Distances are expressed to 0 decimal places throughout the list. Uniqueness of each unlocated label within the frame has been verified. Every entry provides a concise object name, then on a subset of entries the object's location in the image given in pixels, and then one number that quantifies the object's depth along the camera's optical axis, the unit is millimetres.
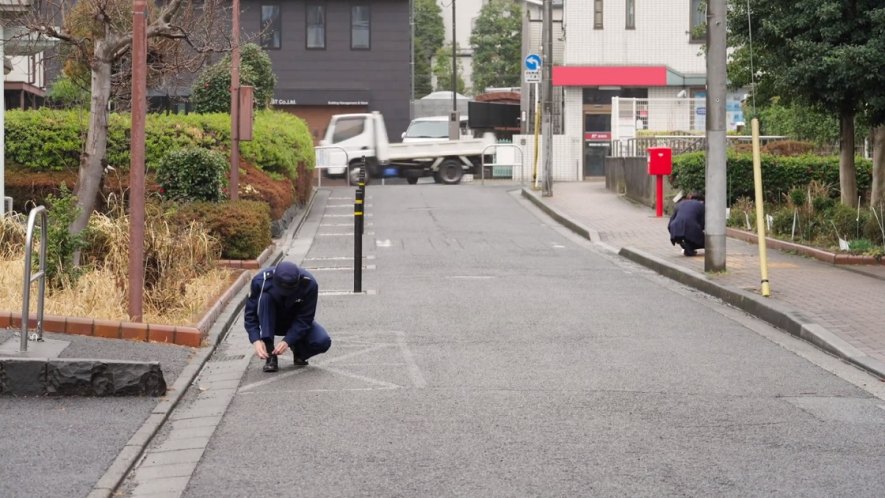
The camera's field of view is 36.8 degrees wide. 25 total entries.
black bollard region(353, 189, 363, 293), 16797
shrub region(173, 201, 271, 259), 19375
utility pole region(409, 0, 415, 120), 55062
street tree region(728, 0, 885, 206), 20312
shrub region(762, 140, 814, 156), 32281
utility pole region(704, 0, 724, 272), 18000
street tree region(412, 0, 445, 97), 92938
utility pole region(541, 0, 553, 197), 35500
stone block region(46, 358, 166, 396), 9492
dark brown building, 54562
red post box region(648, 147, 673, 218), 28812
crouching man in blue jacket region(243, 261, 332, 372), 10672
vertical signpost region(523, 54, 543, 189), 36797
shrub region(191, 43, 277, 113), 32344
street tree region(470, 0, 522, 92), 85312
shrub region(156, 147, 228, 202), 22047
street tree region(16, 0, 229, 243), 15789
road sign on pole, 37125
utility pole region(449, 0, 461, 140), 46625
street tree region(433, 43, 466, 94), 90438
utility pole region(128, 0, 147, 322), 12273
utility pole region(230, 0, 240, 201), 23641
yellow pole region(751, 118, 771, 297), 15460
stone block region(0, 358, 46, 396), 9406
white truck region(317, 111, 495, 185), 40781
